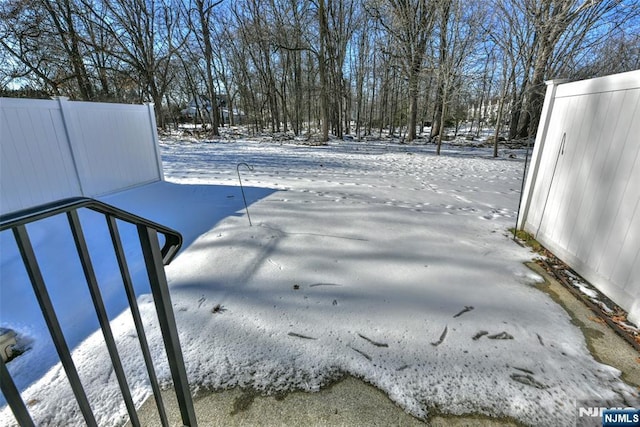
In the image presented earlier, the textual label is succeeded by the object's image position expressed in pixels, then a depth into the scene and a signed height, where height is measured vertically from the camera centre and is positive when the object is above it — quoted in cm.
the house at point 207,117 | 3079 +163
